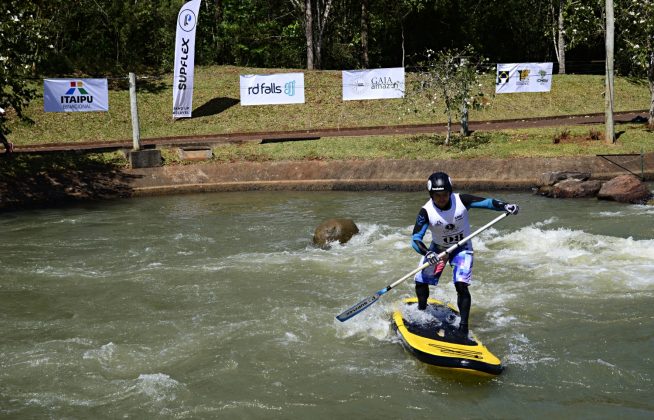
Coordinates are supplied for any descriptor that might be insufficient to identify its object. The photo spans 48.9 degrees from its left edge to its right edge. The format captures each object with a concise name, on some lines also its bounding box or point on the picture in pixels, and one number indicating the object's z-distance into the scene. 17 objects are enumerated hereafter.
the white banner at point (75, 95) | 28.58
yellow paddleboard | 8.89
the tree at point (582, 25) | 28.94
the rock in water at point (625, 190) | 19.45
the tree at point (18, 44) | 21.20
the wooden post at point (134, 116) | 25.97
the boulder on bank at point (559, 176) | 21.28
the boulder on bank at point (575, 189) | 20.67
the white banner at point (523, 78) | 33.34
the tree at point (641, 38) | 26.64
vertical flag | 31.81
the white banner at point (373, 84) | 32.12
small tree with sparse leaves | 26.14
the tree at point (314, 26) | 40.50
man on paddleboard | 9.31
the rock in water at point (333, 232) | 16.20
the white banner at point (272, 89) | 31.62
